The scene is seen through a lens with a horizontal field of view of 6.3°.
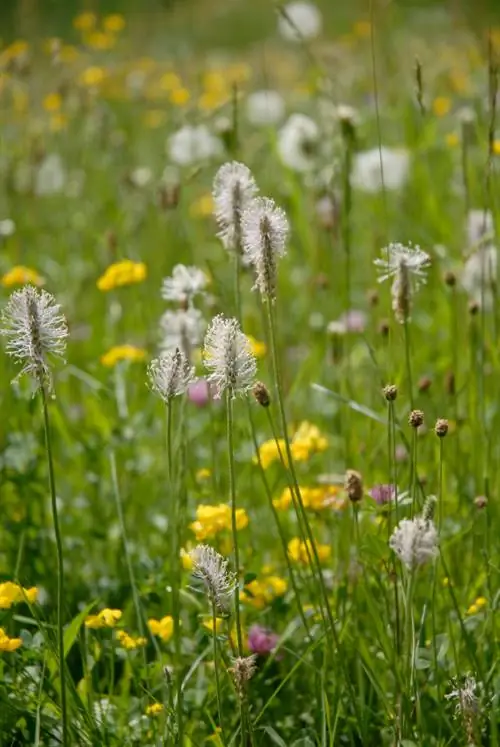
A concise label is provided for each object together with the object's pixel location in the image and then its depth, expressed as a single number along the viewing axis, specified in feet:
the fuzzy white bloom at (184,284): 7.16
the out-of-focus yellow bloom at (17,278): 7.87
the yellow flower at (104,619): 6.76
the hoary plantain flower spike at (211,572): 6.38
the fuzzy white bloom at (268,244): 6.39
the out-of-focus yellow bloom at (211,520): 6.92
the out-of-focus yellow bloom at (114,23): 12.66
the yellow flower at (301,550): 7.14
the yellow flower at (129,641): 6.77
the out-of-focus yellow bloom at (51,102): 13.34
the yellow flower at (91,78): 12.60
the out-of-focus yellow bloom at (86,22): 11.80
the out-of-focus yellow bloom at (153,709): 6.67
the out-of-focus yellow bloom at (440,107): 14.86
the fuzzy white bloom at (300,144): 10.50
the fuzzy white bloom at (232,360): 6.34
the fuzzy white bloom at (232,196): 6.64
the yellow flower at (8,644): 6.60
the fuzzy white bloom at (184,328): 7.12
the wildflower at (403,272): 6.62
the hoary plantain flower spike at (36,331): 6.30
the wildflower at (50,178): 14.30
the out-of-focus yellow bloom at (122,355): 7.77
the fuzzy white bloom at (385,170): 11.55
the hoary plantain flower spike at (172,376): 6.35
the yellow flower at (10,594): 6.67
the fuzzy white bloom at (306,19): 12.48
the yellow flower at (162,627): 6.86
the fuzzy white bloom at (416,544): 6.24
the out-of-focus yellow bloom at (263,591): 7.05
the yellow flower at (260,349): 7.77
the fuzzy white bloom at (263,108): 15.50
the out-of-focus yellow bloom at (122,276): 7.79
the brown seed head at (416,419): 6.43
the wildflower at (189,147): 11.55
